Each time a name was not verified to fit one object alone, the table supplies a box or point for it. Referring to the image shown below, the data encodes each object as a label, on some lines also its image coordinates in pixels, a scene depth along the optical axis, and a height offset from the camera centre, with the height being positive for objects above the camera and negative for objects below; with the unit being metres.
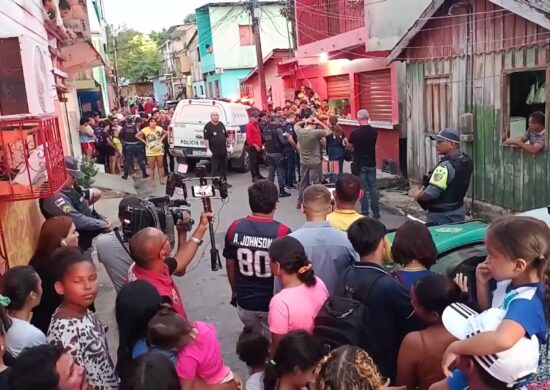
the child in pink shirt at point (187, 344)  2.49 -1.11
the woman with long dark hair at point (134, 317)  2.63 -0.99
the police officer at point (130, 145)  14.15 -0.87
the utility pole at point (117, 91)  46.20 +1.96
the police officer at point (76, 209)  5.11 -0.88
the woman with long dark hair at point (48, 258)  3.53 -0.95
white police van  14.22 -0.57
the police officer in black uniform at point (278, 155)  11.55 -1.15
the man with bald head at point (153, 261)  3.28 -0.92
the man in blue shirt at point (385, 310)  2.81 -1.13
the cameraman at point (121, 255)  3.91 -1.03
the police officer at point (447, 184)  5.32 -0.96
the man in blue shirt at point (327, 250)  3.47 -0.98
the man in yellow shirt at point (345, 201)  4.05 -0.80
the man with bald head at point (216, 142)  12.52 -0.84
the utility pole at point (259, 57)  21.79 +1.78
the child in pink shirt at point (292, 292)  2.95 -1.08
